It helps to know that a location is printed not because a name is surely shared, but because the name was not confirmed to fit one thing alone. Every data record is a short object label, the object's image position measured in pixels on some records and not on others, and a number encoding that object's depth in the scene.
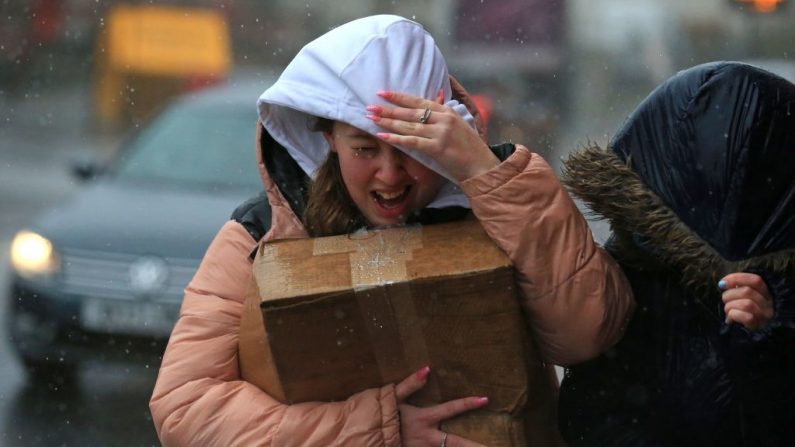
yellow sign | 42.91
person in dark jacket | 5.18
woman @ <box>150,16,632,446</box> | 5.31
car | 14.16
